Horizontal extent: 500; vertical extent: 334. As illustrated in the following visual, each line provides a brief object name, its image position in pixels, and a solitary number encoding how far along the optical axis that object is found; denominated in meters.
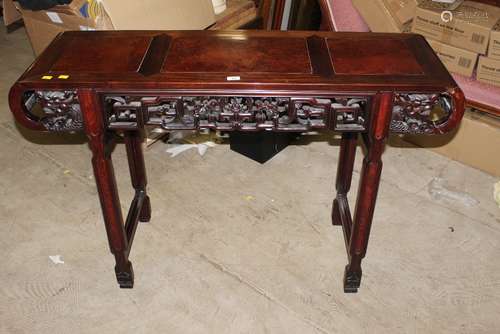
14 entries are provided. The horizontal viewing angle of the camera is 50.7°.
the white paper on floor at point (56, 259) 2.24
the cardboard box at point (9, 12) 2.97
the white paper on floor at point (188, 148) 2.89
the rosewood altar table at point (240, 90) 1.60
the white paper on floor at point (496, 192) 2.59
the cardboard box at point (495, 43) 2.46
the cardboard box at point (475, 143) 2.67
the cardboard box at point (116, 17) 2.56
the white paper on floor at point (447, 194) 2.59
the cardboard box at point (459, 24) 2.51
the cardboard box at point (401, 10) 2.66
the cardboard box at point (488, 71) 2.53
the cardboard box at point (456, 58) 2.59
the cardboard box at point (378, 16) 2.66
